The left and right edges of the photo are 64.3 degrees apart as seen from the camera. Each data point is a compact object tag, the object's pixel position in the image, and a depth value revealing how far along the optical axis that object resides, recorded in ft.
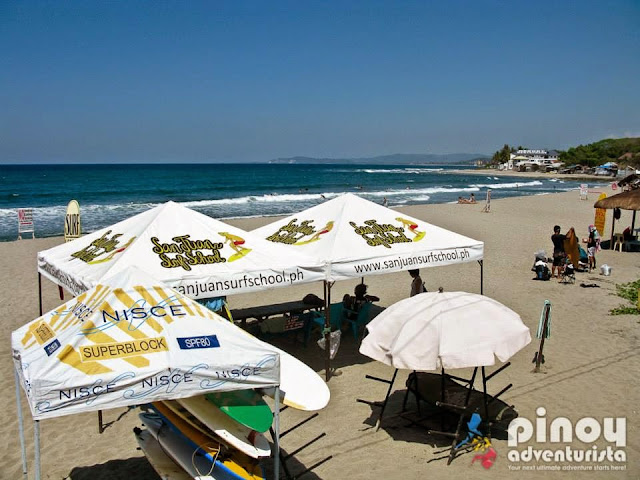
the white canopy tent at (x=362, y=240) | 22.82
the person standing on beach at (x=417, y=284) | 26.63
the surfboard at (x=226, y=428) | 12.23
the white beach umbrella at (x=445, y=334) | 15.42
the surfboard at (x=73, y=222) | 35.96
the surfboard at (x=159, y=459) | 13.20
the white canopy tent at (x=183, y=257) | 19.39
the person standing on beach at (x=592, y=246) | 44.88
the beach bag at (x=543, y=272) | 41.93
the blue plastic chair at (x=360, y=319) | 28.07
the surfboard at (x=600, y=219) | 59.16
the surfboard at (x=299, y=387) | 13.10
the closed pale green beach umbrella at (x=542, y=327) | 23.61
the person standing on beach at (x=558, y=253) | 41.50
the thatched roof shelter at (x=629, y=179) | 78.68
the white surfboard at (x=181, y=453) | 12.41
